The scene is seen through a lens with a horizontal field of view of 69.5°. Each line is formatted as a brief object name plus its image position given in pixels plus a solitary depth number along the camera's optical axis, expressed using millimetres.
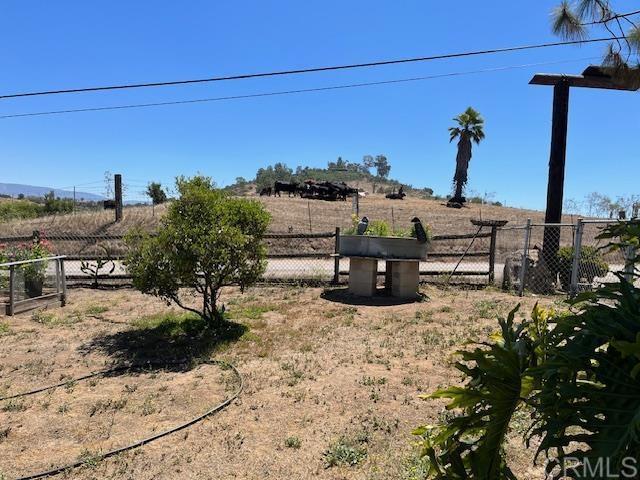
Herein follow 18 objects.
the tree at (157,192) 34500
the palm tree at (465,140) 35812
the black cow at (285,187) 31516
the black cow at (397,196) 34469
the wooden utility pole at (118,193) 17500
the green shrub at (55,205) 31406
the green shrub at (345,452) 3201
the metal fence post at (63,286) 8742
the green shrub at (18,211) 24156
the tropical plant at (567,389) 1053
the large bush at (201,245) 6168
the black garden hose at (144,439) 3147
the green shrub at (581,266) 9242
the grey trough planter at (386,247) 8742
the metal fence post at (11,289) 7618
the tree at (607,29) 6156
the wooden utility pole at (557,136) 9938
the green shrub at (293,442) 3439
